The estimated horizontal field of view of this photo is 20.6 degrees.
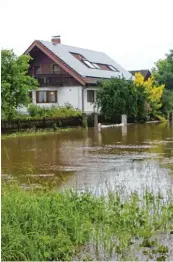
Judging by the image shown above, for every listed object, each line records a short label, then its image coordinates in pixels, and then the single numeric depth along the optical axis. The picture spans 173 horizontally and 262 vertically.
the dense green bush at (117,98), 31.48
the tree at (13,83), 23.77
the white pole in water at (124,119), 31.74
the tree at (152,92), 35.56
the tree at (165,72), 48.70
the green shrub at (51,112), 26.70
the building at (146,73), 44.91
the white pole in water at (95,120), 29.76
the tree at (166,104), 39.44
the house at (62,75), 32.47
